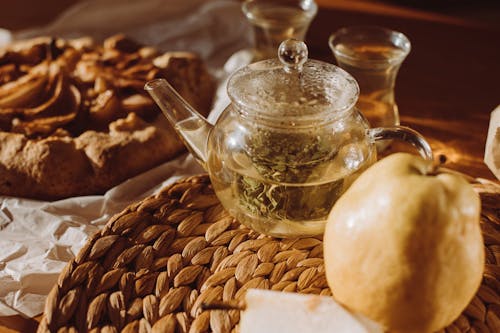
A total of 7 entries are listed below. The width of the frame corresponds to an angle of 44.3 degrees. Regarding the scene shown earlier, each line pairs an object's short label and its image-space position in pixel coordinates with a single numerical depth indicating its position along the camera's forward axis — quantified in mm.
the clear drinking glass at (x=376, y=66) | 1060
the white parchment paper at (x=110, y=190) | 880
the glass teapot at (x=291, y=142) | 767
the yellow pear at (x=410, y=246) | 604
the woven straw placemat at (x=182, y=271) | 732
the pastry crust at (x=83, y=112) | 1066
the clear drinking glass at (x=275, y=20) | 1278
